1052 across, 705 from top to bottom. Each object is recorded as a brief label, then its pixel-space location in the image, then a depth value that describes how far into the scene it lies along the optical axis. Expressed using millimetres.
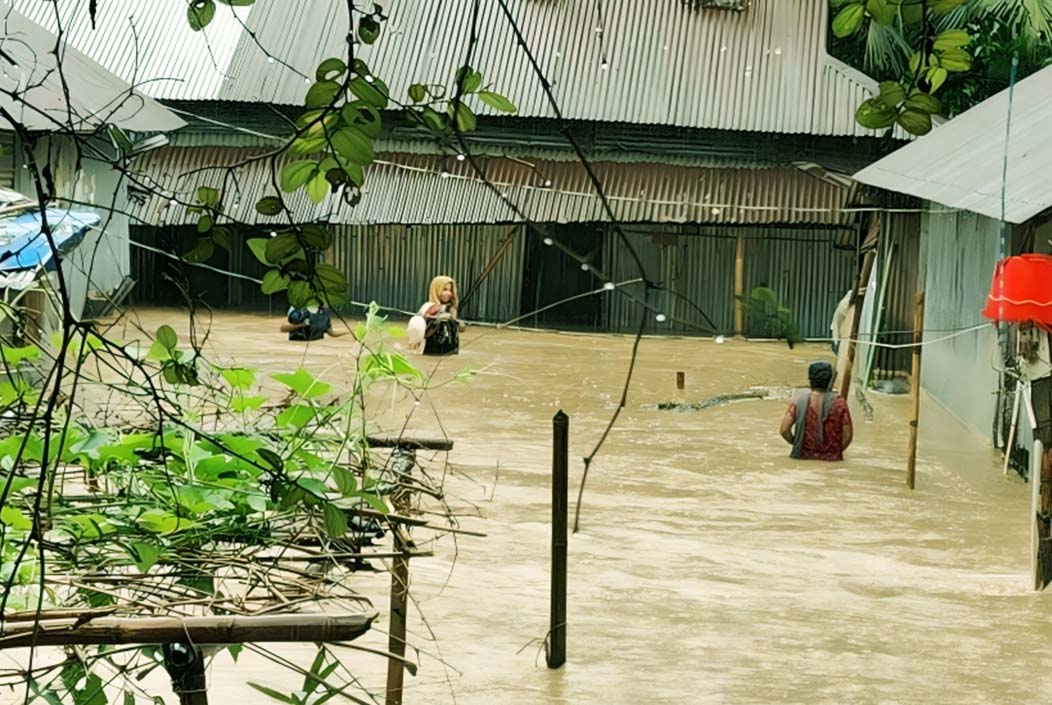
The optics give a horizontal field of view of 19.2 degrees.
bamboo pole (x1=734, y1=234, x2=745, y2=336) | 43148
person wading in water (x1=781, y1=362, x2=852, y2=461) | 25582
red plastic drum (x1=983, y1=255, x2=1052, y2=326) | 21911
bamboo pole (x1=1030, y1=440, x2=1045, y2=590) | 17903
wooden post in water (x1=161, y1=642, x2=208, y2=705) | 7204
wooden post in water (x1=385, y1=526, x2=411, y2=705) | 8227
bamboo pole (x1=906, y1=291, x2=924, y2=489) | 23695
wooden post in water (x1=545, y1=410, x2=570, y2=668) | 14254
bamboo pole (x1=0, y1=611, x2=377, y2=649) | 6055
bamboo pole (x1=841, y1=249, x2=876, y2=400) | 29560
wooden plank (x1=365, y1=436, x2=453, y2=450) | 10341
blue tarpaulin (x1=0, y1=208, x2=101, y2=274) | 21896
